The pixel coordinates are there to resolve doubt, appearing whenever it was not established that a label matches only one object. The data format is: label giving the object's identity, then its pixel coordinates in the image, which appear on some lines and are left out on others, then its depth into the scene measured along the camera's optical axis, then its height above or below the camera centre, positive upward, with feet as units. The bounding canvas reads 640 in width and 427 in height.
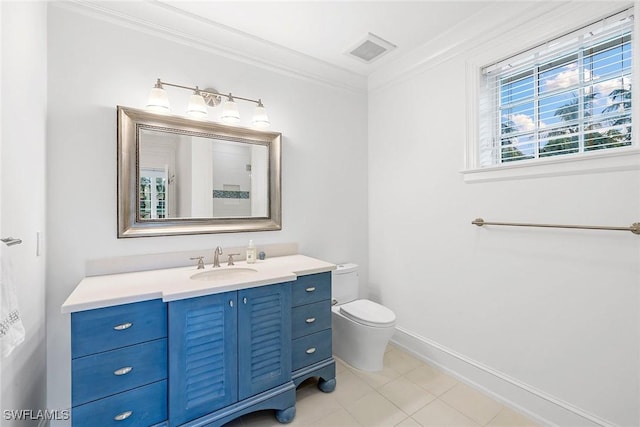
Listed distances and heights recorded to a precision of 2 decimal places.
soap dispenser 6.90 -0.95
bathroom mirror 5.94 +0.90
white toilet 7.00 -2.82
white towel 2.80 -0.98
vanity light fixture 5.90 +2.49
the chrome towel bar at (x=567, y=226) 4.45 -0.22
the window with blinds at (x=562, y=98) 4.86 +2.26
